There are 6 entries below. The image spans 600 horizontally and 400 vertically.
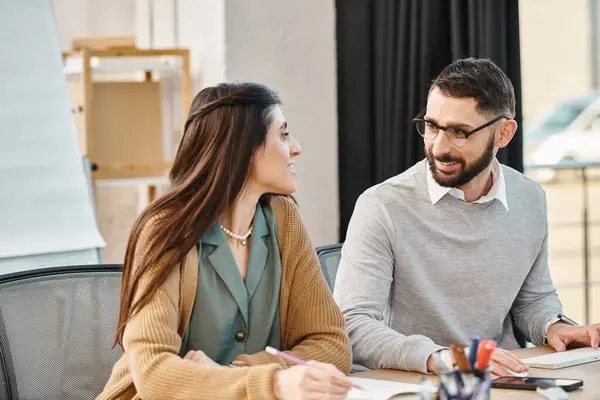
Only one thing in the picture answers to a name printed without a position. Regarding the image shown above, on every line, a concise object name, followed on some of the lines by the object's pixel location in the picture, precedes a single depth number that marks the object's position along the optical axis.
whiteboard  4.13
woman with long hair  2.97
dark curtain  4.35
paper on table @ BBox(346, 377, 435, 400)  2.84
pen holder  2.52
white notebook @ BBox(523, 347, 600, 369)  3.06
